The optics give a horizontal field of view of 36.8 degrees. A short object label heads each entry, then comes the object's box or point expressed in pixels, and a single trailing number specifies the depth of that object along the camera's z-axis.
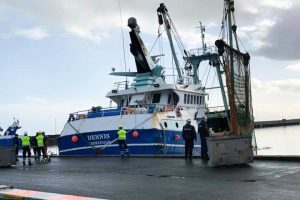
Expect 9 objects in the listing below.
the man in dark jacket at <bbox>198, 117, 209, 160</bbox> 18.73
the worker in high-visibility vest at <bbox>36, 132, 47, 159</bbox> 24.09
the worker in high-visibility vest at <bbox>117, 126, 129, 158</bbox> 22.86
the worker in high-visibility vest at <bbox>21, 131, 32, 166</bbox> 23.69
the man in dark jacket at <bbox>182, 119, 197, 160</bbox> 19.48
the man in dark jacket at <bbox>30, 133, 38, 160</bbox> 24.97
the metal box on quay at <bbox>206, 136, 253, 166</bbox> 15.73
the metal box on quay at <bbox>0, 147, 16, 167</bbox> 20.83
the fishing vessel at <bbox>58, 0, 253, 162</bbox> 24.08
